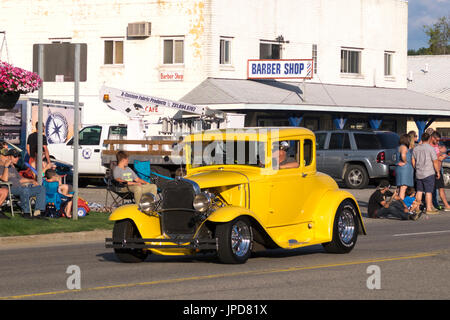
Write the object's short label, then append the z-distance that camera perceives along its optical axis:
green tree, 108.31
